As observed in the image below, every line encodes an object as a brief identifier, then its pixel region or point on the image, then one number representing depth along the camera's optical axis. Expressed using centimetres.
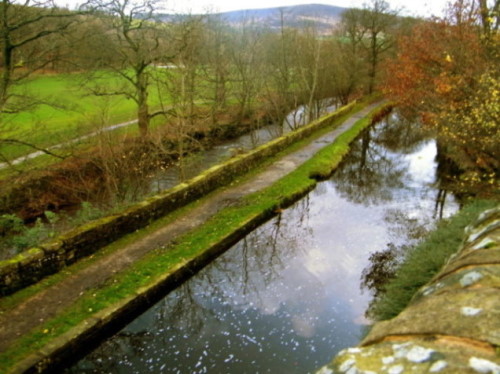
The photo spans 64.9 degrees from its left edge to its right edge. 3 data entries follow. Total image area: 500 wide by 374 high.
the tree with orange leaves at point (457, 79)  1094
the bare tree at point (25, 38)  1508
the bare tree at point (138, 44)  2221
